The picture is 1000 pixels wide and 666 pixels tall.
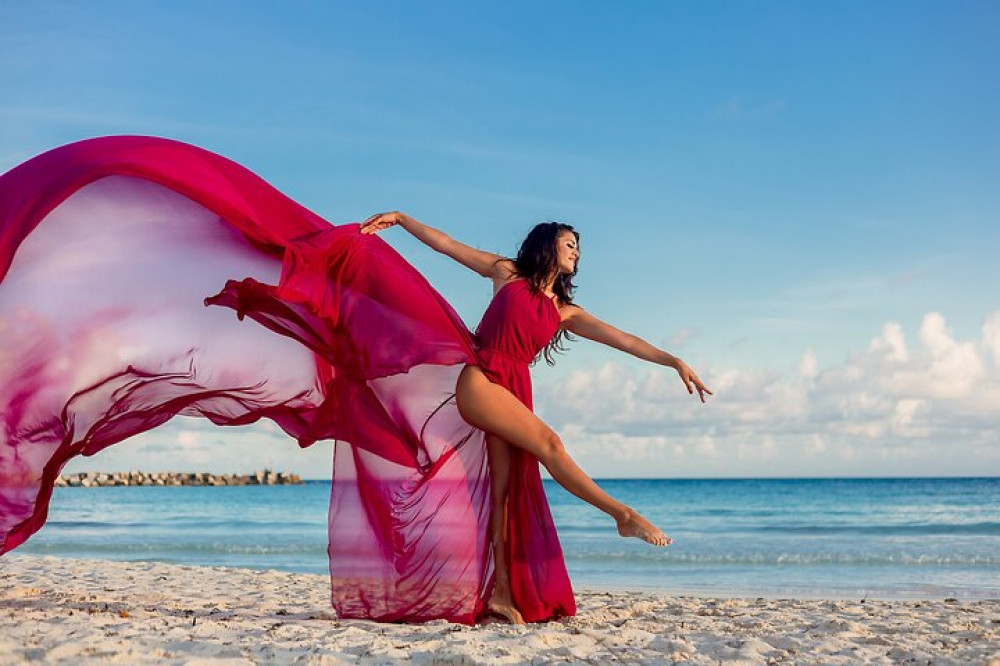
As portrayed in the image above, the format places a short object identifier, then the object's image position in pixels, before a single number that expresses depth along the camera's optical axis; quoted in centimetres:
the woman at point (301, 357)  516
